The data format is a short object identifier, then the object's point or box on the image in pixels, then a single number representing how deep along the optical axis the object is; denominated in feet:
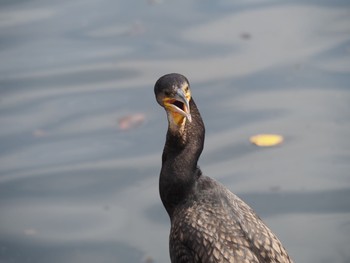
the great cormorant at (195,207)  30.78
